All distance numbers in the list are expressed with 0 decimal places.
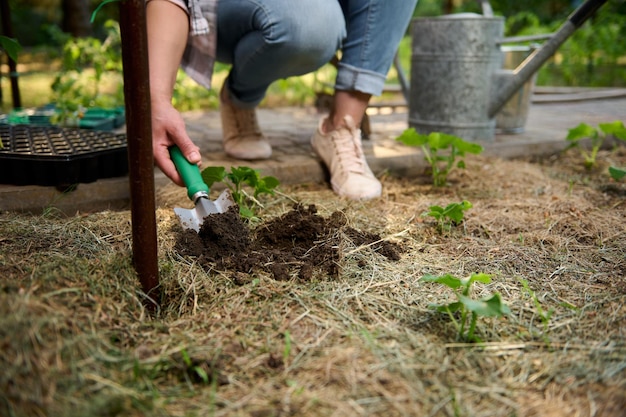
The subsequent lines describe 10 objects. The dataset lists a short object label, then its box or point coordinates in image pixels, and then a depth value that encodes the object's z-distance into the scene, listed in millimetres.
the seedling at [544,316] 1056
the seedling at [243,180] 1569
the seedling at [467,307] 964
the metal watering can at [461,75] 2543
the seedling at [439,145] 1960
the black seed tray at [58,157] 1629
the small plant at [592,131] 2214
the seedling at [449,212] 1543
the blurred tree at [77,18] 6188
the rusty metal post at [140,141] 924
